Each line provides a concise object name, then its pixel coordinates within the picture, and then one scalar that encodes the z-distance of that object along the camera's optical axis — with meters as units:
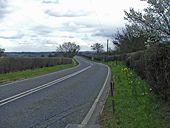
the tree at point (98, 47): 86.12
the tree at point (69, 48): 92.31
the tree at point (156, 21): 6.23
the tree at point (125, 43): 22.29
